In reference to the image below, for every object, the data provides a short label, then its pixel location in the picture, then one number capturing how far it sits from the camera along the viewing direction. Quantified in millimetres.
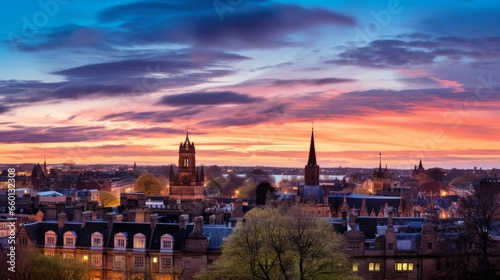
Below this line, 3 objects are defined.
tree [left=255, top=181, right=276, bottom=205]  150500
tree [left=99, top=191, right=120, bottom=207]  163175
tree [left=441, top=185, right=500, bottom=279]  55844
